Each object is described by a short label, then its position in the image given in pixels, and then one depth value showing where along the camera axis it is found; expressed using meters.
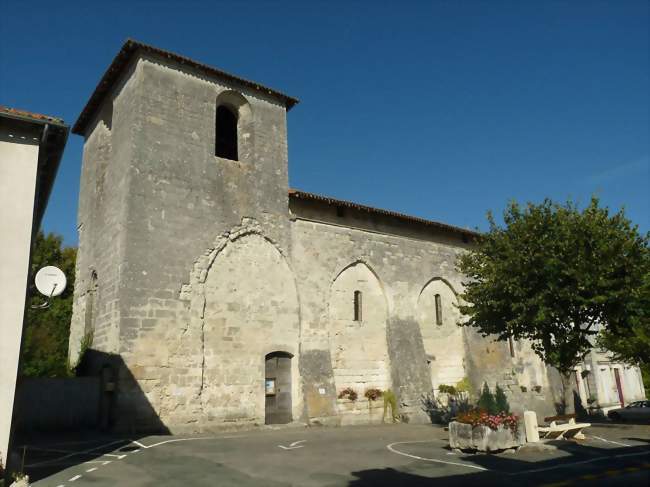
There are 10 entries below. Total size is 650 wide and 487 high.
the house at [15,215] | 7.62
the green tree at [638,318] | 13.54
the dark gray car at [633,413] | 23.94
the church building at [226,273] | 14.07
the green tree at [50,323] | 21.89
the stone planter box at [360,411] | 17.17
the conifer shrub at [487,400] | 21.16
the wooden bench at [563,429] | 12.55
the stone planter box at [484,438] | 10.57
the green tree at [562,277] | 13.38
